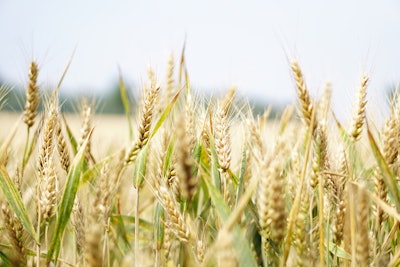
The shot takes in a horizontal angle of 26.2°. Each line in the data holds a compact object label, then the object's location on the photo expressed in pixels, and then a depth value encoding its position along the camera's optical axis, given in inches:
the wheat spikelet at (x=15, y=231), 36.6
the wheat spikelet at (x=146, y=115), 39.4
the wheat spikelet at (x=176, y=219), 35.9
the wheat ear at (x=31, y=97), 44.8
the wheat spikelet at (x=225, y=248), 28.1
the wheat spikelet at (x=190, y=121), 40.9
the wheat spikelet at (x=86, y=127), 43.4
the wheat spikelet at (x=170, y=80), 50.6
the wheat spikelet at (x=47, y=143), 38.4
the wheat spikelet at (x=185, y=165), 30.3
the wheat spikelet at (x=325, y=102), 38.9
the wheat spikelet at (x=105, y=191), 37.9
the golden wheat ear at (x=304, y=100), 37.3
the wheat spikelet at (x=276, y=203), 32.5
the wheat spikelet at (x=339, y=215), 37.7
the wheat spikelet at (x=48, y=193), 36.8
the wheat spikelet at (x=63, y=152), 40.4
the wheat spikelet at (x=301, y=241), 35.3
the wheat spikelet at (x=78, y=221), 37.7
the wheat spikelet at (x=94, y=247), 28.8
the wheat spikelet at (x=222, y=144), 37.9
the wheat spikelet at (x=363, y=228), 32.0
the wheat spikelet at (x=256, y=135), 38.3
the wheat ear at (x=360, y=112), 39.6
